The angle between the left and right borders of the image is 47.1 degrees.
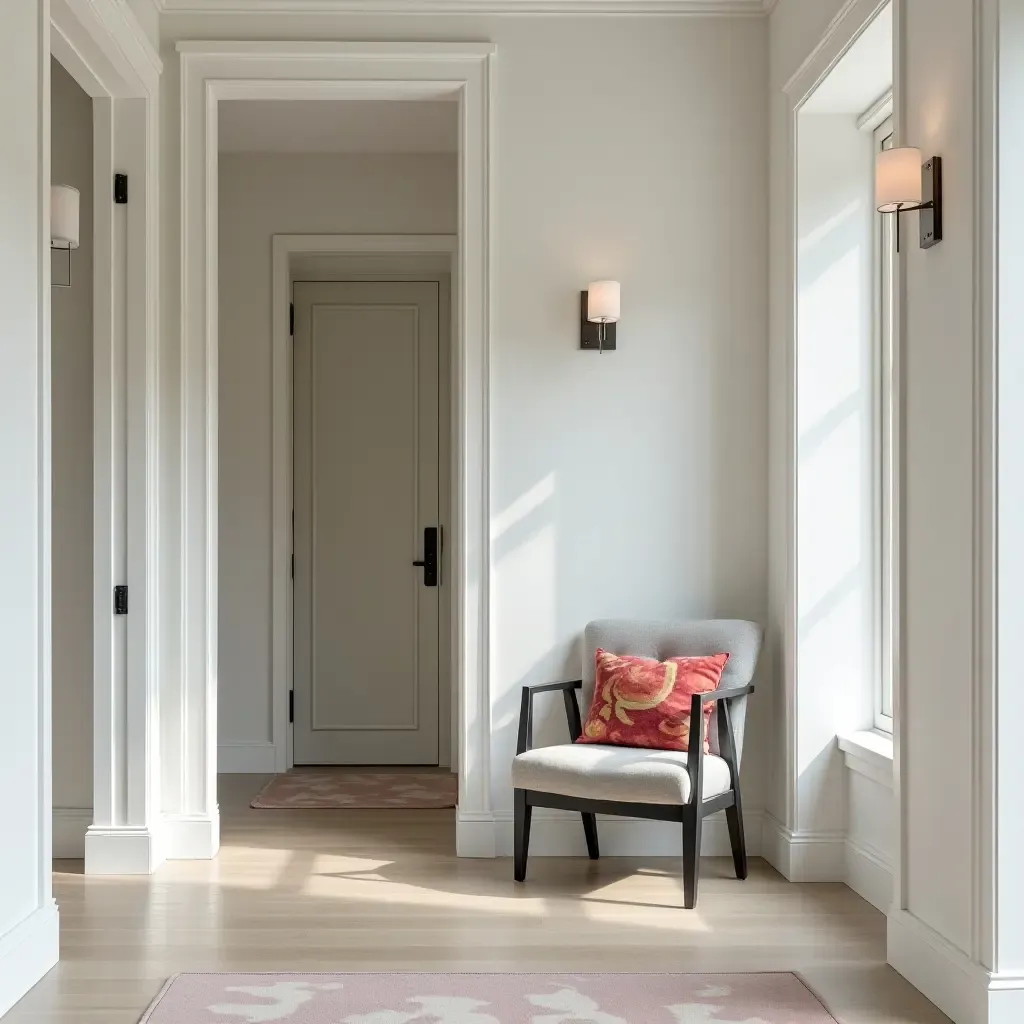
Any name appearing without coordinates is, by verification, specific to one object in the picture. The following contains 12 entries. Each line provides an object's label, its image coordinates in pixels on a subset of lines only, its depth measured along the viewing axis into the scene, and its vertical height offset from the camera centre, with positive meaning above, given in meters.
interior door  5.69 +0.04
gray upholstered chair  3.41 -0.77
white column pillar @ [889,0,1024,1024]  2.41 -0.05
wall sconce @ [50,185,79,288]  3.32 +0.83
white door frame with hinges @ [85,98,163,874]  3.82 -0.01
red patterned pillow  3.64 -0.61
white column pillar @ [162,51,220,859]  3.97 -0.24
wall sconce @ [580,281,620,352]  3.88 +0.64
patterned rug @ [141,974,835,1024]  2.58 -1.13
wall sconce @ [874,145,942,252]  2.66 +0.73
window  3.71 +0.16
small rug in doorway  4.80 -1.22
